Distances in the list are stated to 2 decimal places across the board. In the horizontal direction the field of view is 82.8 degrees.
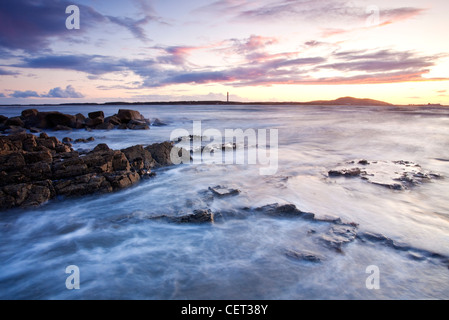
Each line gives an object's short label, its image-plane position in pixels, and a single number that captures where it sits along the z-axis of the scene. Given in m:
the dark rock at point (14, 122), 18.33
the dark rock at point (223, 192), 5.73
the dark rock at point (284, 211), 4.65
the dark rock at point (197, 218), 4.55
